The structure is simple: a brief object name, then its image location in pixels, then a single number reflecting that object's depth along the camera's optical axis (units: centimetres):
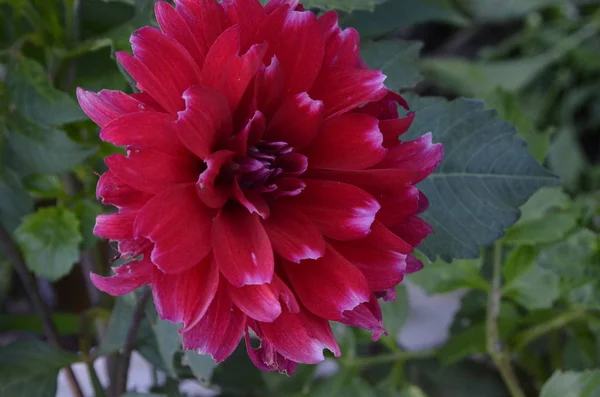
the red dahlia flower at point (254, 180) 53
